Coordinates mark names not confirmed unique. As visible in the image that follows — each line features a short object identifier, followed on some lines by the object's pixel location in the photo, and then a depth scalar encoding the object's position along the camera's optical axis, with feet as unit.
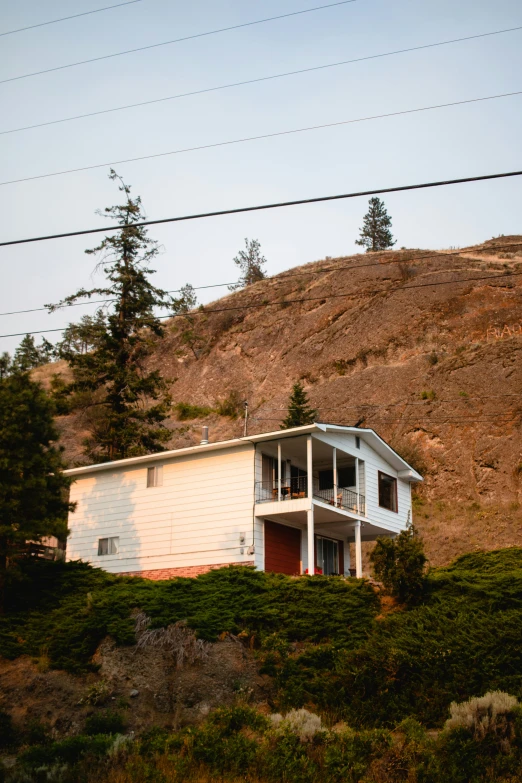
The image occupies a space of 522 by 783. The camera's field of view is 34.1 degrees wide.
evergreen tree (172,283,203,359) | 223.10
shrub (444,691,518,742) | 45.55
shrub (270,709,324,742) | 48.73
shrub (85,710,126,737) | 56.75
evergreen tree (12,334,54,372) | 298.56
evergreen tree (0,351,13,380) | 81.41
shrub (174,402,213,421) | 200.34
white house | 89.20
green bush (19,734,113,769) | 49.34
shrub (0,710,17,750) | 57.26
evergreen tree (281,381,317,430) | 133.18
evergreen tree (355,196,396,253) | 276.21
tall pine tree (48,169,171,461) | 125.29
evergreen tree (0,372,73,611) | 76.07
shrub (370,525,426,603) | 66.18
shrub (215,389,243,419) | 192.82
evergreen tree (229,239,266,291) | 286.25
